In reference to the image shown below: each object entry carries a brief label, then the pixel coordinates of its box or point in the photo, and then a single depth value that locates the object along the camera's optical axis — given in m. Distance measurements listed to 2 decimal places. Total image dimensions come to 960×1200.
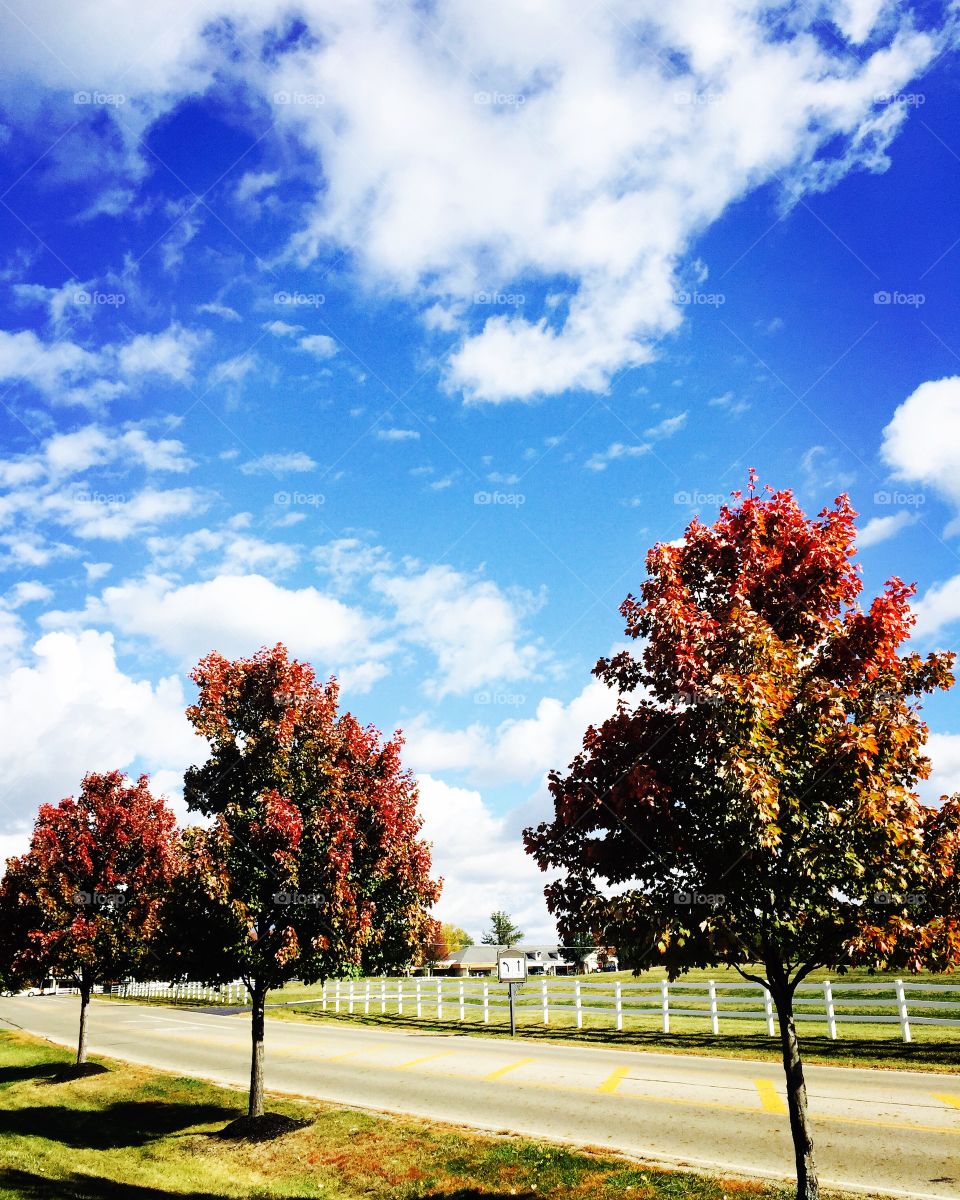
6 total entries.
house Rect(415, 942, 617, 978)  117.38
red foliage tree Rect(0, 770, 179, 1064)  21.91
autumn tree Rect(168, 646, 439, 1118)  14.80
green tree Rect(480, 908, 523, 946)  149.54
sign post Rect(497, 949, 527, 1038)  28.92
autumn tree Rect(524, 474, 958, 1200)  8.02
